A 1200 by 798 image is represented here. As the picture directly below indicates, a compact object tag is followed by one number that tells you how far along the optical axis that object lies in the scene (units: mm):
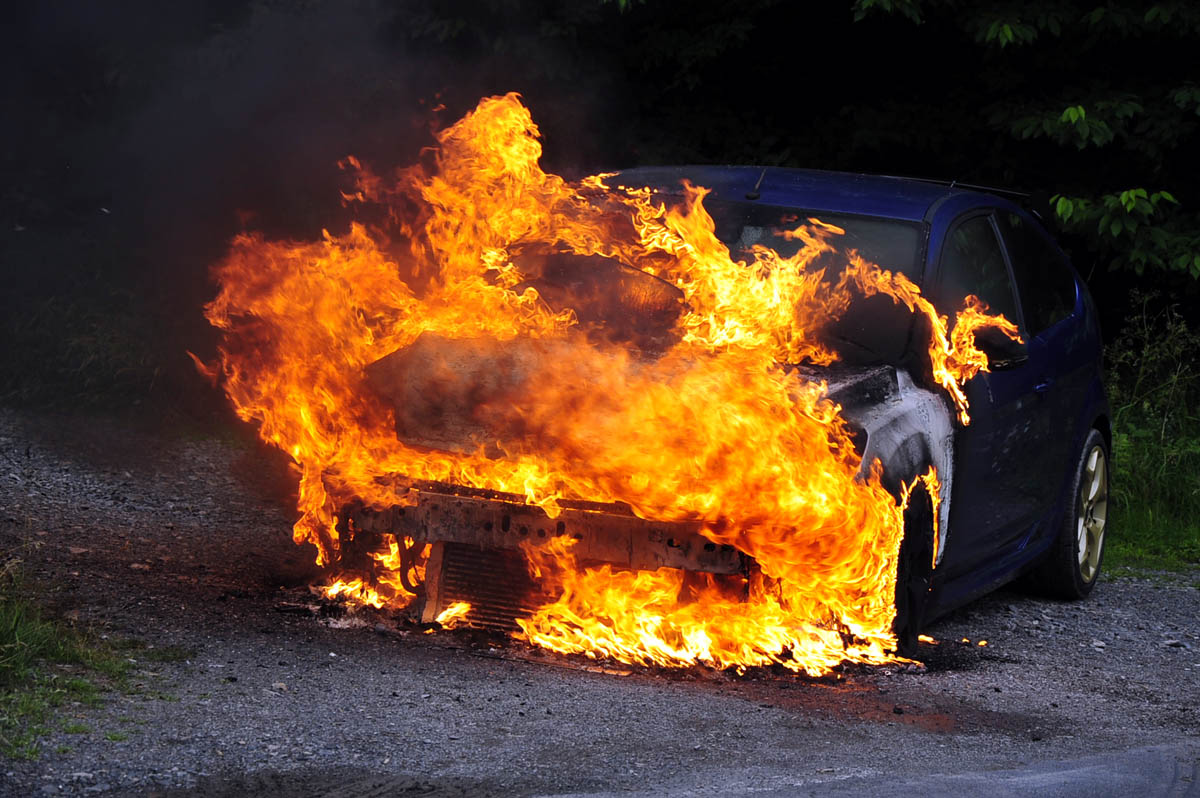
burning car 10555
